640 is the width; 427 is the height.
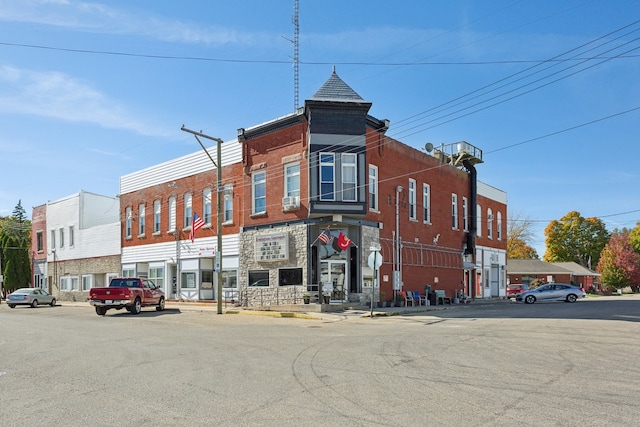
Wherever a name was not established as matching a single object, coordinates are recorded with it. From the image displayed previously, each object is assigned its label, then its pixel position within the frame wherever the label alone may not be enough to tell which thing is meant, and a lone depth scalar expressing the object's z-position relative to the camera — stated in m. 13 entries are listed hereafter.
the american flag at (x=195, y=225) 32.81
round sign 22.45
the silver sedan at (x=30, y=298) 38.03
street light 26.34
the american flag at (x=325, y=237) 26.95
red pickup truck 25.92
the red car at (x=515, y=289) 52.59
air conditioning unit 28.14
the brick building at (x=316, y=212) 27.55
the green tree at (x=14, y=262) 54.78
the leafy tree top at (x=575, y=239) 84.94
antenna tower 31.41
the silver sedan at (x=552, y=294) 38.22
